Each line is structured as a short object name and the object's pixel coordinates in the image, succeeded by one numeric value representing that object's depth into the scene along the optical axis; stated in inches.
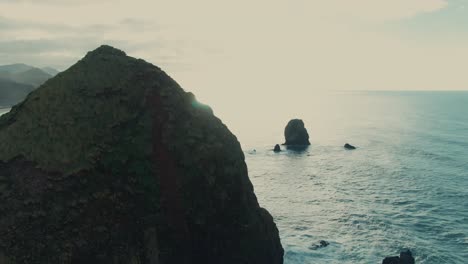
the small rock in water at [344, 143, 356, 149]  3728.3
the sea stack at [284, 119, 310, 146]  3777.1
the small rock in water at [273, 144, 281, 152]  3587.6
